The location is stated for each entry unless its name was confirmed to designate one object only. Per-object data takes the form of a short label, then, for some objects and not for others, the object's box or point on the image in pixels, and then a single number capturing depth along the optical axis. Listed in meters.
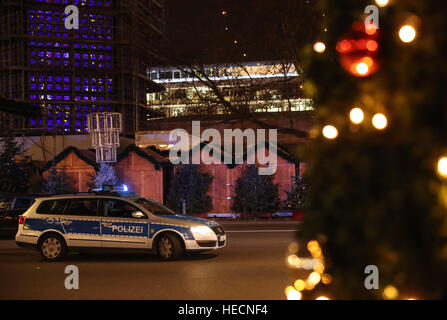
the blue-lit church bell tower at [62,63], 60.66
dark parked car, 19.62
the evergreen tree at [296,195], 27.45
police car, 12.77
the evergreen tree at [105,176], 29.52
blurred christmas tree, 2.65
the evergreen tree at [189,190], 29.19
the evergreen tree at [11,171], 33.47
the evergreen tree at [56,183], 30.25
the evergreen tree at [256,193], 28.36
